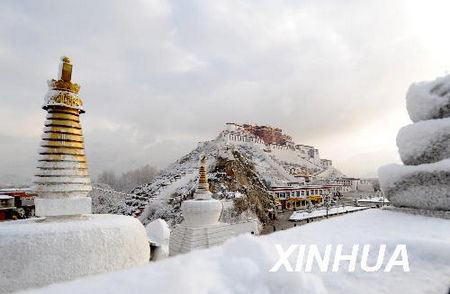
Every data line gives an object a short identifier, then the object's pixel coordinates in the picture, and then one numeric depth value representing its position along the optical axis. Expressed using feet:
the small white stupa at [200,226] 50.78
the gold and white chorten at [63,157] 25.12
